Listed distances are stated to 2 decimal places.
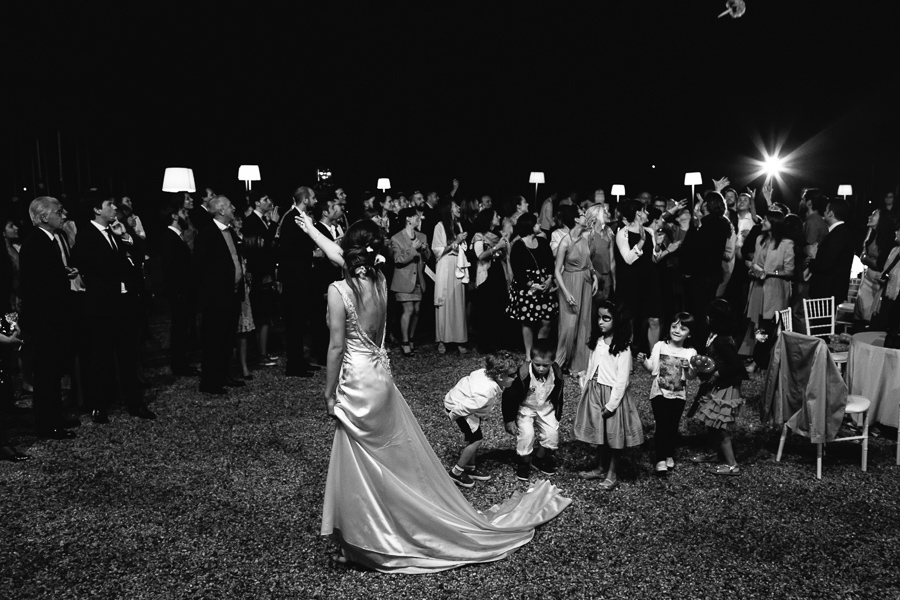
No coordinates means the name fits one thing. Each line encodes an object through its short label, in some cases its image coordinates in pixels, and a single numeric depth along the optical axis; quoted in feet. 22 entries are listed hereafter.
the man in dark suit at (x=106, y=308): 16.96
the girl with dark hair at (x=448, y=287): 24.61
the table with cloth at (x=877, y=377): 15.28
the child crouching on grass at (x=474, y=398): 13.28
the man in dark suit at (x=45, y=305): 15.51
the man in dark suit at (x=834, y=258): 21.42
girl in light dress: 13.39
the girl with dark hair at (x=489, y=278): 24.67
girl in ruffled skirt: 14.20
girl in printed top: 13.93
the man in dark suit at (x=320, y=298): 23.12
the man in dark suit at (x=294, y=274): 21.12
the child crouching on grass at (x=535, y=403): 13.61
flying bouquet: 44.74
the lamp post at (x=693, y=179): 40.68
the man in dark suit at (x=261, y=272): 22.62
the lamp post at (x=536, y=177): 45.70
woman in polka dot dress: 21.93
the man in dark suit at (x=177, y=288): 21.36
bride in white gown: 10.00
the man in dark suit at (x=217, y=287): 19.02
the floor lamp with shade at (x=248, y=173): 33.04
